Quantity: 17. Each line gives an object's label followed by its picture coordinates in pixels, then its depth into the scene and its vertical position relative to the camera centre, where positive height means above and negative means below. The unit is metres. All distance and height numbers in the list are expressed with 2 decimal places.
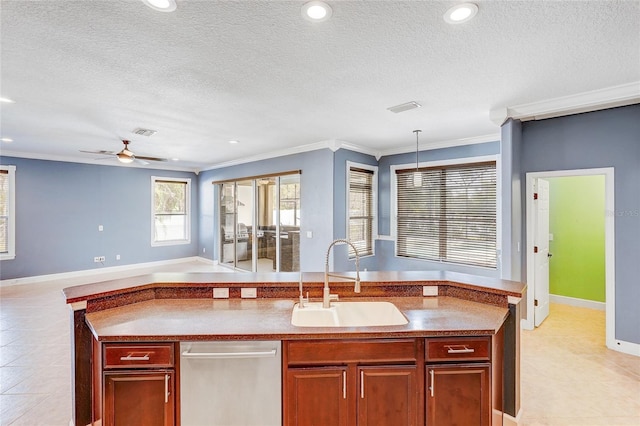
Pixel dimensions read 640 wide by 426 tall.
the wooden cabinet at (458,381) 1.72 -0.97
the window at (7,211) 5.83 +0.07
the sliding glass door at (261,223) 5.91 -0.20
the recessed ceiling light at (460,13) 1.71 +1.17
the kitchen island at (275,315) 1.68 -0.65
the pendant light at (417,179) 4.39 +0.51
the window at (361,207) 5.50 +0.13
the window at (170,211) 7.88 +0.08
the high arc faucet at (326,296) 2.13 -0.59
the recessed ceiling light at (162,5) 1.66 +1.18
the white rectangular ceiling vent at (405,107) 3.27 +1.20
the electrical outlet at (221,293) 2.31 -0.61
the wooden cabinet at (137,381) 1.65 -0.92
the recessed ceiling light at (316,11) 1.69 +1.18
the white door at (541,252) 3.82 -0.51
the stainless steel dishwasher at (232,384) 1.66 -0.94
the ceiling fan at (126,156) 4.37 +0.85
